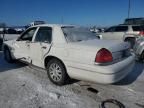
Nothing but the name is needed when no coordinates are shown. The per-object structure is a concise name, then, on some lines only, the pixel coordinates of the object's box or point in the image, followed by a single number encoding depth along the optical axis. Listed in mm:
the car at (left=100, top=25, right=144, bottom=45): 6945
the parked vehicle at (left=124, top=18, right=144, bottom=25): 10033
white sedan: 2223
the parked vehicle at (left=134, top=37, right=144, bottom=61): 4017
